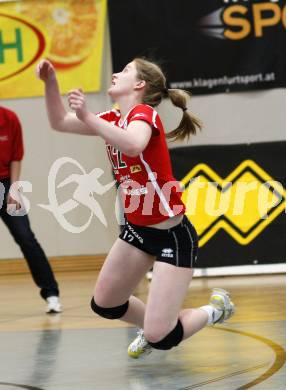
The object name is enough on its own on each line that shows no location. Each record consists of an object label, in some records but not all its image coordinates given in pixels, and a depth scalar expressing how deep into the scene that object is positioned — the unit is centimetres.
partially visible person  1317
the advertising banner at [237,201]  1739
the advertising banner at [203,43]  1791
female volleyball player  843
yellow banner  1895
